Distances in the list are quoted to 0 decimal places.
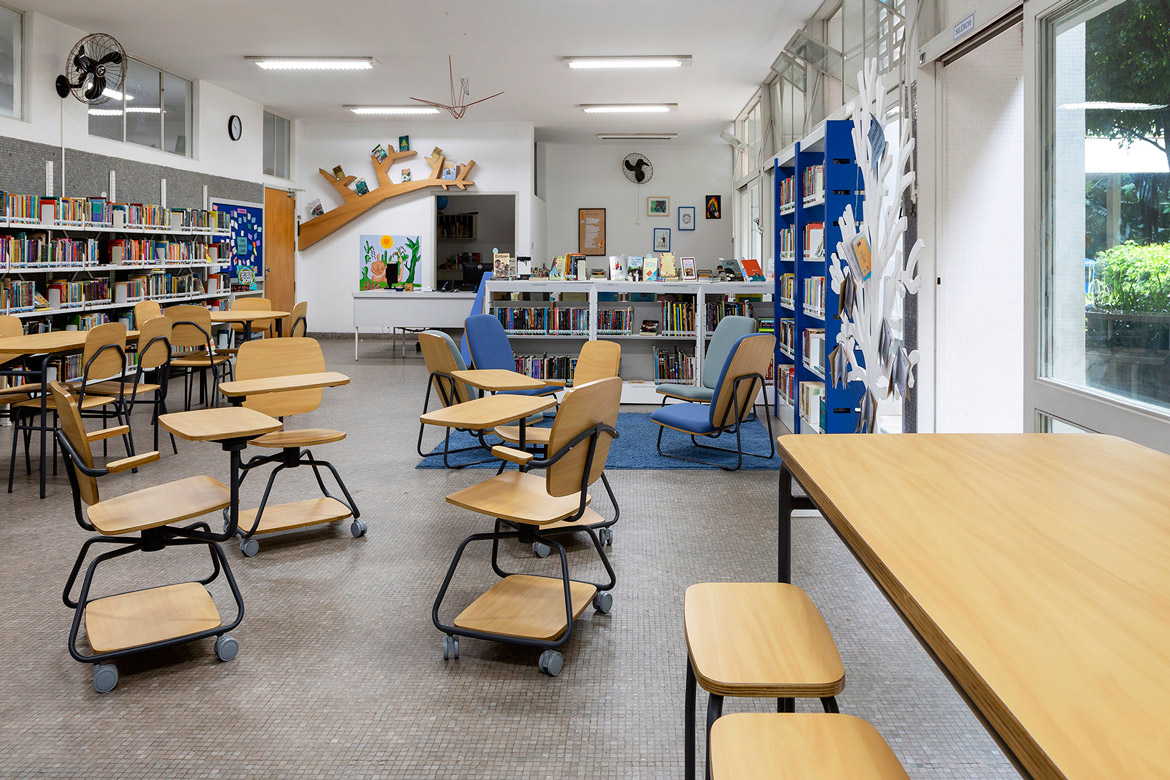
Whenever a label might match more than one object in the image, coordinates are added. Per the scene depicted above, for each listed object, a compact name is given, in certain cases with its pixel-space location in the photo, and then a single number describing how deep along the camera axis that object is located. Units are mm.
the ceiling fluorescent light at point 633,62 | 9625
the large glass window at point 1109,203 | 2920
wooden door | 13258
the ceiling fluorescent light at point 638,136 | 15062
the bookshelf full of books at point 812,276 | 5523
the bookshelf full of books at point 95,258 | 7336
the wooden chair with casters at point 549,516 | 2803
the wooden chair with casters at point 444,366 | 5082
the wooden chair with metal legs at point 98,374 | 5059
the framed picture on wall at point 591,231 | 16094
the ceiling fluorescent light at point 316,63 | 9766
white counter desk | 11836
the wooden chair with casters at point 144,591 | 2742
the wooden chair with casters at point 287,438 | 4055
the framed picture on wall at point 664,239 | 16062
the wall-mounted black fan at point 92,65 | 8141
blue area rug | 5695
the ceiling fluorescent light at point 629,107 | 12422
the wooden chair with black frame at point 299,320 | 8488
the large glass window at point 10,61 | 7758
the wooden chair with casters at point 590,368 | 4848
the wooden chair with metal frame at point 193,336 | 6918
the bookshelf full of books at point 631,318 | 7855
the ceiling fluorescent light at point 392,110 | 12508
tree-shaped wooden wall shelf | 13820
